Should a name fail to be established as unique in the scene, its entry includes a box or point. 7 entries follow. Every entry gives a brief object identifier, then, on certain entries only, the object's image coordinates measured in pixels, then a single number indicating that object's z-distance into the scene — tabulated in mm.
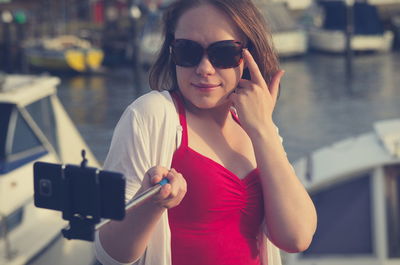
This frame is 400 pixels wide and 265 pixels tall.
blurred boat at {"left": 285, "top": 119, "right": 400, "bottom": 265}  5965
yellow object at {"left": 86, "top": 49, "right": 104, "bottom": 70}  32812
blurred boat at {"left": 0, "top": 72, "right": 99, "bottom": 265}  6543
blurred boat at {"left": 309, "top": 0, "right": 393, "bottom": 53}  37812
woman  2141
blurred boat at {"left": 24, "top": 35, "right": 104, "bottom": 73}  32281
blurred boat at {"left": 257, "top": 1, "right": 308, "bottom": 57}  36750
